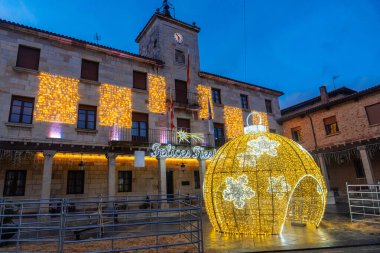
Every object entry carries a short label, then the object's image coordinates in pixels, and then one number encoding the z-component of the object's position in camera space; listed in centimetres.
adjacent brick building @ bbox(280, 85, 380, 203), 1727
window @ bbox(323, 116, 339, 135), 1994
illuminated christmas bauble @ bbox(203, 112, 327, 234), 664
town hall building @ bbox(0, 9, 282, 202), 1292
